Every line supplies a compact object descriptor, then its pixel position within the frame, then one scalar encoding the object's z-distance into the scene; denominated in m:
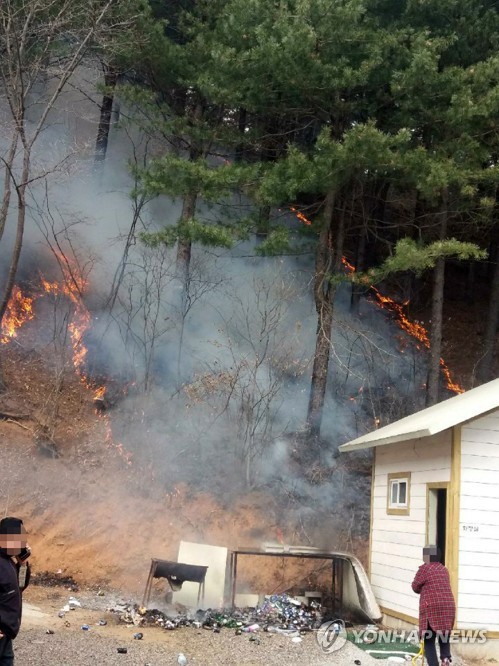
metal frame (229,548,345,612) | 10.38
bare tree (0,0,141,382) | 14.61
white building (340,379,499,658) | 8.24
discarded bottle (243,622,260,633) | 9.19
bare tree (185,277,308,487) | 15.07
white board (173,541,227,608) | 10.45
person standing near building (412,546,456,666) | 6.66
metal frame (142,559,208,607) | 9.85
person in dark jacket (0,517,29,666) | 4.79
